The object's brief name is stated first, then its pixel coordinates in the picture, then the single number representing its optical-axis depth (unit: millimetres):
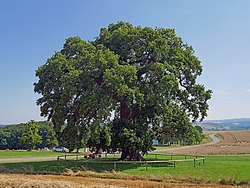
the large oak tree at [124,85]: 27297
